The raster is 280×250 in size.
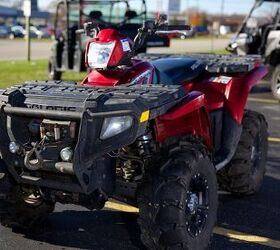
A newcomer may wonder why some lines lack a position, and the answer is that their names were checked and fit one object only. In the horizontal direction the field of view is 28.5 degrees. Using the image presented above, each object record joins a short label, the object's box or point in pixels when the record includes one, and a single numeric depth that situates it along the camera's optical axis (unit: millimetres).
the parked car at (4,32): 57359
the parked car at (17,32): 52469
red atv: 3162
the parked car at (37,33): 56031
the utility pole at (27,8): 19078
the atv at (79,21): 12992
